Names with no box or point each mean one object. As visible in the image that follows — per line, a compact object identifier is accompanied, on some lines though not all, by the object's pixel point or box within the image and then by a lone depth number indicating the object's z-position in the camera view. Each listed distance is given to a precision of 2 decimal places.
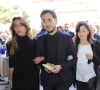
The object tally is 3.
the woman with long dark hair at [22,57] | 2.77
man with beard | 2.53
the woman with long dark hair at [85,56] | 2.73
